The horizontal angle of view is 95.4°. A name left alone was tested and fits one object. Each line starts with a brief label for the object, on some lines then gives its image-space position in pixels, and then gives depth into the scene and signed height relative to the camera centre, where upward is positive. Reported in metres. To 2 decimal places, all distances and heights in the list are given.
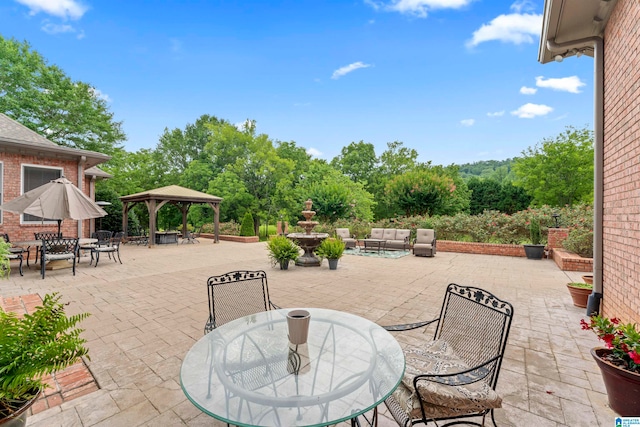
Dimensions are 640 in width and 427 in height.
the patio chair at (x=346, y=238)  11.88 -0.96
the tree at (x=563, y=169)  19.72 +3.40
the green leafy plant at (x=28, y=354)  1.36 -0.71
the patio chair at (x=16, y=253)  6.42 -1.00
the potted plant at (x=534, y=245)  9.41 -0.89
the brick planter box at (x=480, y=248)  10.19 -1.16
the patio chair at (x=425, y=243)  9.92 -0.95
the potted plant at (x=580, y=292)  4.23 -1.09
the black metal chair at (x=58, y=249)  6.32 -0.92
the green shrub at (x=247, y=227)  15.34 -0.74
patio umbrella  6.37 +0.15
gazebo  12.87 +0.55
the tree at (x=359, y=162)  30.36 +5.61
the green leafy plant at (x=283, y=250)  7.42 -0.95
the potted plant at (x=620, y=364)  1.86 -0.98
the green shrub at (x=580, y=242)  7.27 -0.61
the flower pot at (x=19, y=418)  1.39 -1.02
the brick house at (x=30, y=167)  8.17 +1.29
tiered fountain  7.81 -0.73
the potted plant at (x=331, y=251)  7.51 -0.95
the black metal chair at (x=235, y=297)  2.70 -0.82
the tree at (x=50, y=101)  15.26 +6.12
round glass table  1.32 -0.90
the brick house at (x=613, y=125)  2.73 +1.03
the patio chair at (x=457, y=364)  1.58 -0.99
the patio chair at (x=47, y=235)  7.64 -0.69
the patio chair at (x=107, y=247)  7.71 -1.02
